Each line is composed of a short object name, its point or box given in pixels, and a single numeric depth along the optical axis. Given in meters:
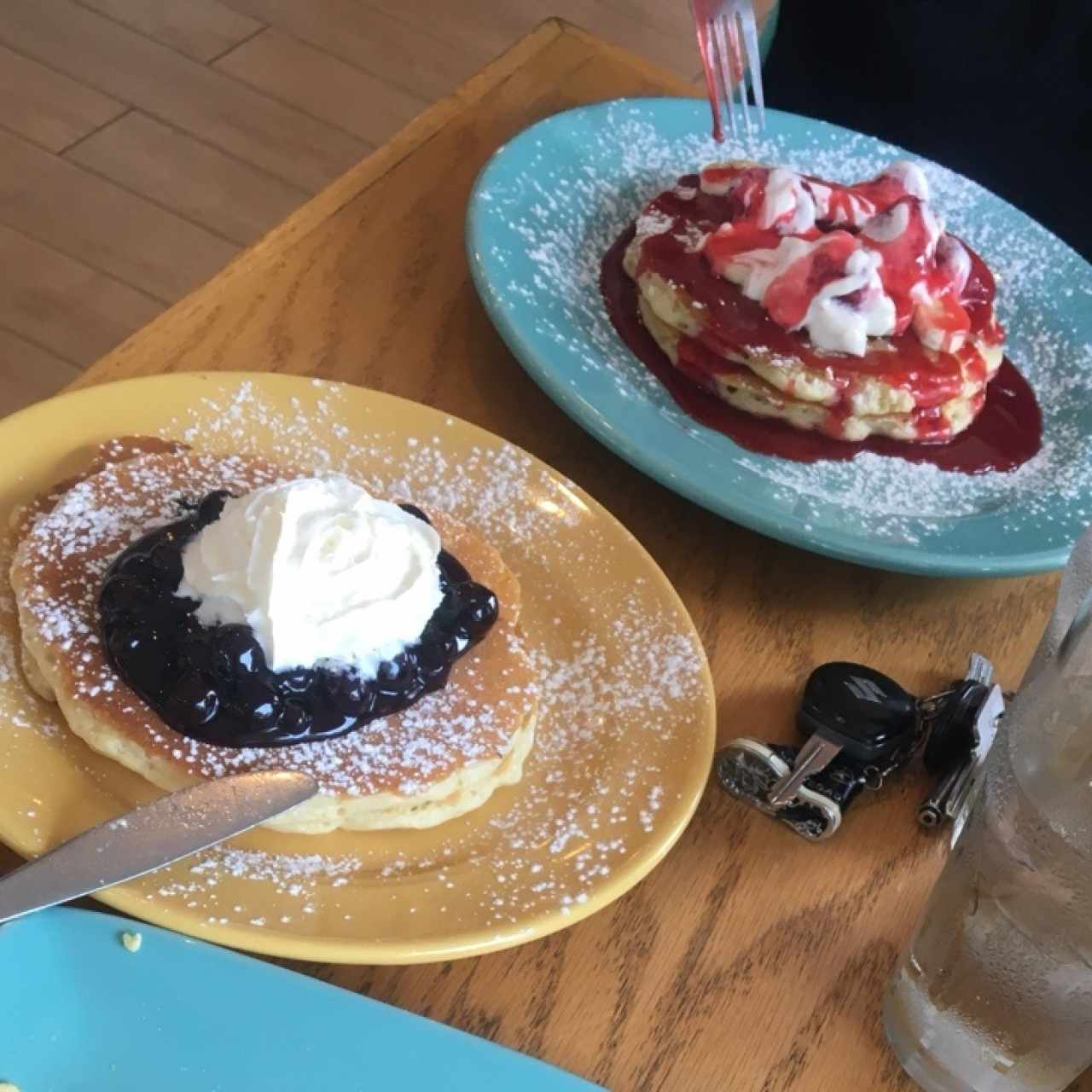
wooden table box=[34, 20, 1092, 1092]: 0.83
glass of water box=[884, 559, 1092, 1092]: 0.72
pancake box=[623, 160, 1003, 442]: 1.30
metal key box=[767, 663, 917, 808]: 0.96
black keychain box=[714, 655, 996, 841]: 0.95
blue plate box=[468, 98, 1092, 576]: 1.15
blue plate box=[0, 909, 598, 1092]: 0.69
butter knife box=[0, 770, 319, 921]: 0.69
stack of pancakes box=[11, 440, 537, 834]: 0.79
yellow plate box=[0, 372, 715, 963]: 0.75
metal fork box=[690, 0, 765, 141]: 1.48
